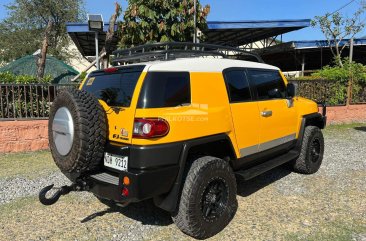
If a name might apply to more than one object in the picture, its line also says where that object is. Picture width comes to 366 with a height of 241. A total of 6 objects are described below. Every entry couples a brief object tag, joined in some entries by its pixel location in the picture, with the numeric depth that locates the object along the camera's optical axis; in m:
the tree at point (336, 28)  16.59
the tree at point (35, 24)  28.33
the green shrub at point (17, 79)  7.43
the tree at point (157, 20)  8.59
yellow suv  2.93
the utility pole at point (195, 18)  8.65
